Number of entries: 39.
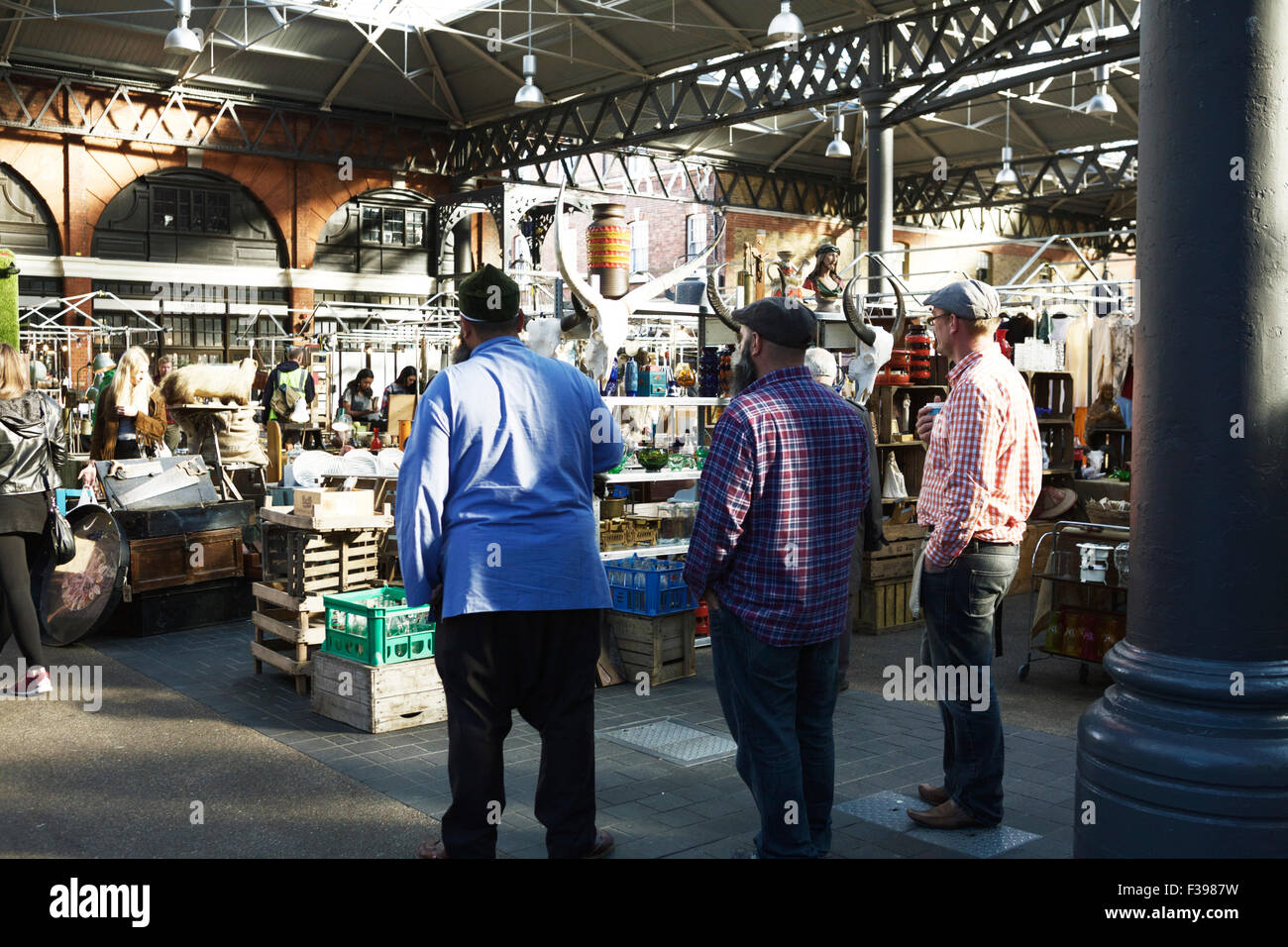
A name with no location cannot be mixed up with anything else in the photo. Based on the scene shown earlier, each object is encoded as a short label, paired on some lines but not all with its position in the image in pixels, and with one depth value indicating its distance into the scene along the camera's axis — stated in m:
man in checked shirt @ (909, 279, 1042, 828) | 4.09
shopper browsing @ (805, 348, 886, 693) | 5.30
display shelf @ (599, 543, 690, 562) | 7.09
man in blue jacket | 3.36
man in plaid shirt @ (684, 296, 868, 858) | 3.52
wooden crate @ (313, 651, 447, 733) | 5.56
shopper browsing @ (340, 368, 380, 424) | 14.88
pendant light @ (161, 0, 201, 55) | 13.98
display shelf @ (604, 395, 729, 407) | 7.12
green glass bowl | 7.39
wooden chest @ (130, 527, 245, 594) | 7.82
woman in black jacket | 5.73
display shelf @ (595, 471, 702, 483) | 7.08
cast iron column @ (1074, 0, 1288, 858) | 2.77
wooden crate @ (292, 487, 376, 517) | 6.35
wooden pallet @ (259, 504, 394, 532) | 6.26
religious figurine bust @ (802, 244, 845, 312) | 8.34
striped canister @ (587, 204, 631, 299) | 6.93
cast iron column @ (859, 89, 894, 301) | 15.79
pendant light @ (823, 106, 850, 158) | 20.23
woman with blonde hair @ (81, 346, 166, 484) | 9.66
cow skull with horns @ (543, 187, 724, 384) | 6.67
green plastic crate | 5.54
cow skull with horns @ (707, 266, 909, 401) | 7.70
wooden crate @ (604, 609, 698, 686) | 6.62
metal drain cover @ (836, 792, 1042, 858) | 4.12
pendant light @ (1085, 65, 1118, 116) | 17.33
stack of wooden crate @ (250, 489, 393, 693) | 6.32
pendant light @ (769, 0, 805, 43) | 13.23
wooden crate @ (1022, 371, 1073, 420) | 10.90
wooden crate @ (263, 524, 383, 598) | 6.41
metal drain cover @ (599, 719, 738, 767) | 5.26
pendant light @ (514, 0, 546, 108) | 16.12
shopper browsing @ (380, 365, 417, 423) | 15.59
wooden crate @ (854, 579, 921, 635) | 8.23
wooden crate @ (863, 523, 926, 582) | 8.23
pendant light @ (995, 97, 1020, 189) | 21.81
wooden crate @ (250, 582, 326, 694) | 6.30
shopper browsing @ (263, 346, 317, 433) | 13.93
